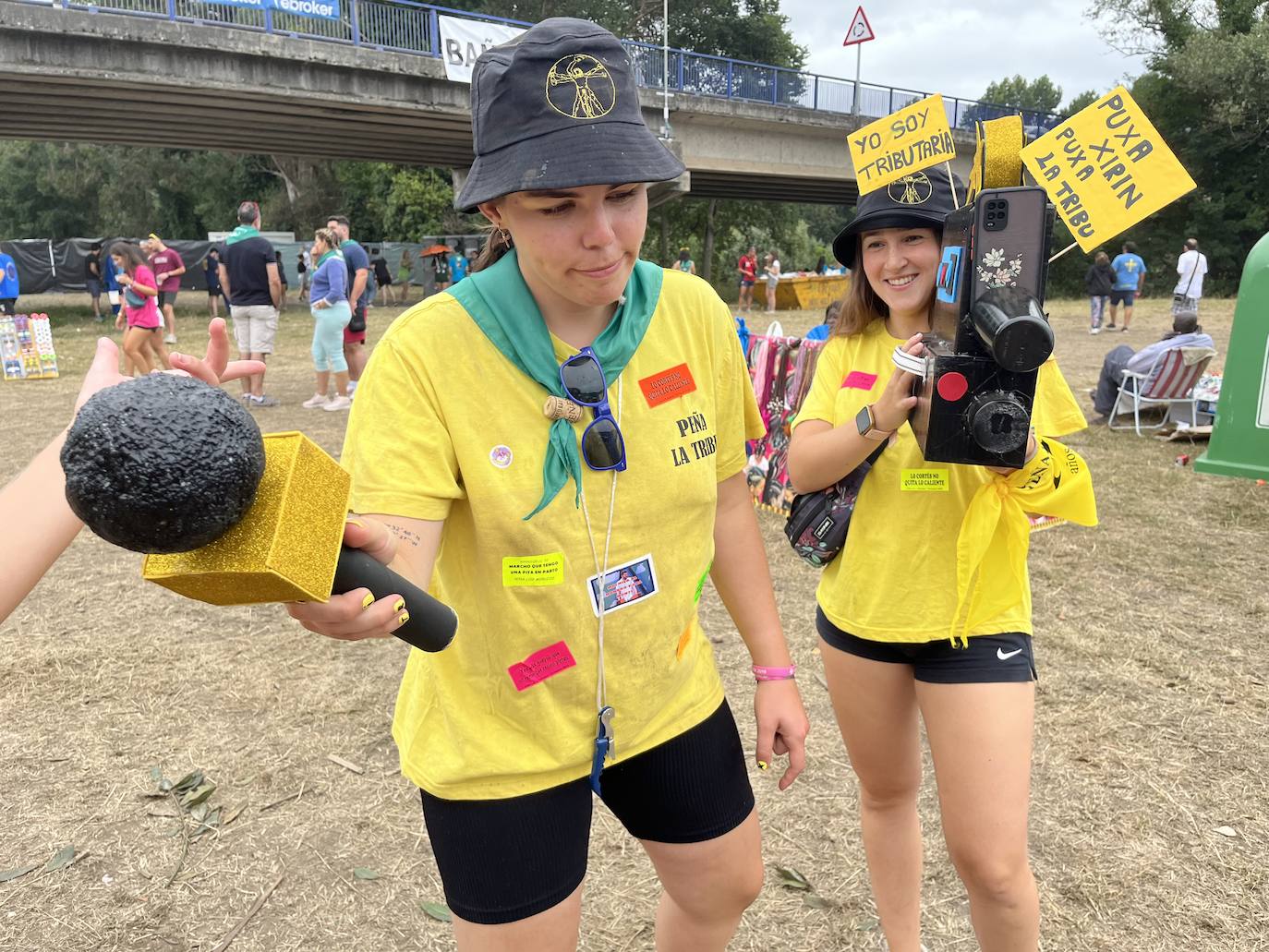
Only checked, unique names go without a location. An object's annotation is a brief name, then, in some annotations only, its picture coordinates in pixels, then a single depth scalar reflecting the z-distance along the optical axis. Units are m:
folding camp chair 8.29
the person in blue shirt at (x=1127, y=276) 16.79
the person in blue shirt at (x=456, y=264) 27.08
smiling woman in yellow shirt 1.87
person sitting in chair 8.48
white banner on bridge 20.58
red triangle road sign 26.70
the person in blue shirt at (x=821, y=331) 6.66
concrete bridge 16.66
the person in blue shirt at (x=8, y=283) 16.12
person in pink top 9.55
